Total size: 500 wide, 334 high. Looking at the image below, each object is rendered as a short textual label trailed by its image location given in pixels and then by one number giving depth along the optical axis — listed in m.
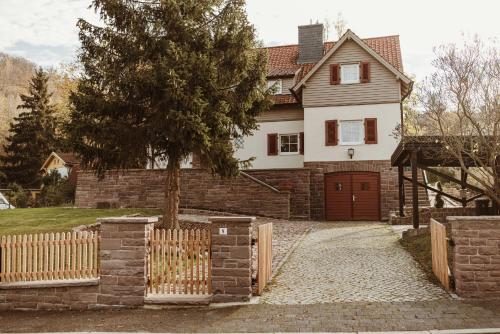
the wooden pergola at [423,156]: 13.79
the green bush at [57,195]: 30.77
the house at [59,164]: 40.19
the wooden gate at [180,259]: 8.05
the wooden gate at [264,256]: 8.43
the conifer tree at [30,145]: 40.88
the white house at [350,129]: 23.00
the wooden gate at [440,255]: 8.21
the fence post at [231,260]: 7.93
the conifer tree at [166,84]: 12.66
